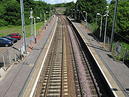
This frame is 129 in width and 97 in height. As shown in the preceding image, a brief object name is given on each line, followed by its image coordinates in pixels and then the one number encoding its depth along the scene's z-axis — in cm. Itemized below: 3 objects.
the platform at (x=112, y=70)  1608
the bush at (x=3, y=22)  7715
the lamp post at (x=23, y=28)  2466
